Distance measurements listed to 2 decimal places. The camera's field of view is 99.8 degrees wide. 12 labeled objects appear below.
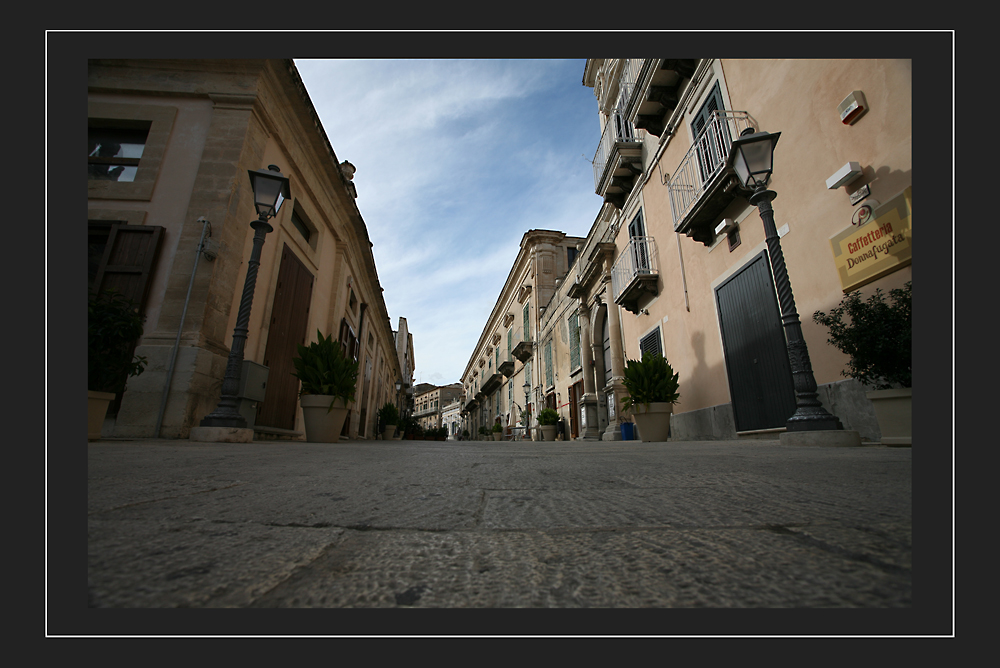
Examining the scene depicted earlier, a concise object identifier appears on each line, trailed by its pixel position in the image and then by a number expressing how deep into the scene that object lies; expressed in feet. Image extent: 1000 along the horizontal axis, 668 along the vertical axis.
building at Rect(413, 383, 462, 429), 219.82
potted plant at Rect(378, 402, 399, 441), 48.06
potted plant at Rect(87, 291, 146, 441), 11.37
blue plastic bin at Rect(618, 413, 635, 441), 30.96
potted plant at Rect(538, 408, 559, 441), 49.19
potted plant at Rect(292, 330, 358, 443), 18.26
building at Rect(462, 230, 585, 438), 64.54
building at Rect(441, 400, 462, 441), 206.32
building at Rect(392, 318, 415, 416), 94.93
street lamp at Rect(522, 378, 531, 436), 63.67
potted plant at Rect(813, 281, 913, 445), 10.23
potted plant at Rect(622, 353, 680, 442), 23.09
